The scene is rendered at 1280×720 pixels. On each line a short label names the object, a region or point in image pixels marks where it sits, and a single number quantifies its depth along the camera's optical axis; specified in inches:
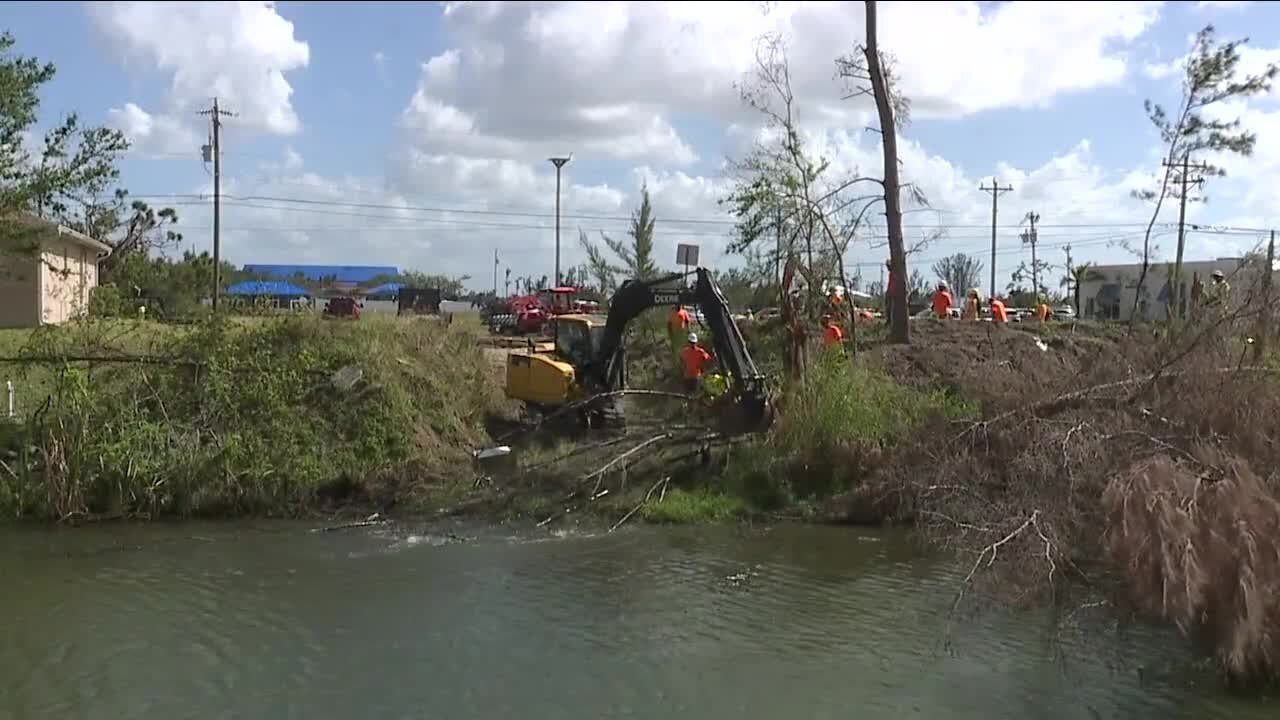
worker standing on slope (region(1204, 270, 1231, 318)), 533.3
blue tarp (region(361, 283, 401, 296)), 2902.6
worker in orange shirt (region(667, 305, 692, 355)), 920.3
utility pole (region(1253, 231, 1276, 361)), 485.4
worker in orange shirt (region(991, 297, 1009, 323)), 1140.7
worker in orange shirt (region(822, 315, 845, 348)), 872.3
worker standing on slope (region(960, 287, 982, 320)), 1221.1
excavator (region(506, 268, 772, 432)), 759.7
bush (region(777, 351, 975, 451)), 701.9
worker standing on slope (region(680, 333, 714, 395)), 841.5
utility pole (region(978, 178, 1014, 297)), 2876.5
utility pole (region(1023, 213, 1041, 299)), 2255.4
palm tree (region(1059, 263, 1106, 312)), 1956.2
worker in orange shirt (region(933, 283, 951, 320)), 1238.9
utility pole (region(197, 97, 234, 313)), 1988.2
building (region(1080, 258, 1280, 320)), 1560.0
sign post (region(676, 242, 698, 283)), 922.7
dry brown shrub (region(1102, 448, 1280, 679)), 322.3
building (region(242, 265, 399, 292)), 2995.6
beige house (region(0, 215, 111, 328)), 1348.4
